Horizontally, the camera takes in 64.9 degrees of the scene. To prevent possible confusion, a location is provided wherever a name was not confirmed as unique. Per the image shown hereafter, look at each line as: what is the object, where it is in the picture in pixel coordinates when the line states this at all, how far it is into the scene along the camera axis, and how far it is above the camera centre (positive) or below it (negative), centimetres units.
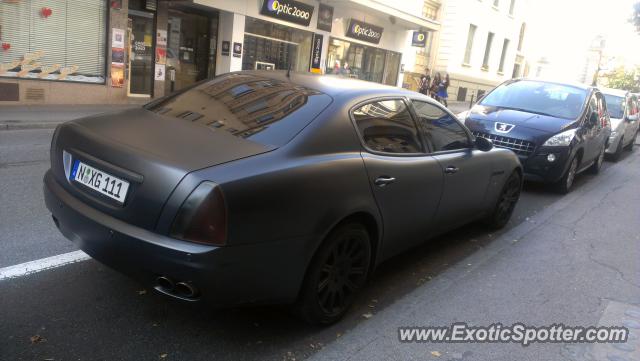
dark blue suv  738 -43
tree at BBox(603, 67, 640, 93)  4704 +262
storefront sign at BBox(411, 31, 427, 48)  2414 +201
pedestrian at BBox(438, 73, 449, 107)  2119 -22
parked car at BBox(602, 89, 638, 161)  1181 -30
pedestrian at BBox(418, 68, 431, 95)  2250 -4
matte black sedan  251 -69
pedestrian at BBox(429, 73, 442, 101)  2196 -13
